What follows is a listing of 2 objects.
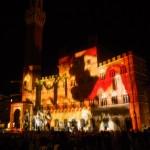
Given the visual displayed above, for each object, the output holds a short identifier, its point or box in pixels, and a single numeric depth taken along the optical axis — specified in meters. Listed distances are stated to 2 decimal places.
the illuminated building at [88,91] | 26.05
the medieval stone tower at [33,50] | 40.25
